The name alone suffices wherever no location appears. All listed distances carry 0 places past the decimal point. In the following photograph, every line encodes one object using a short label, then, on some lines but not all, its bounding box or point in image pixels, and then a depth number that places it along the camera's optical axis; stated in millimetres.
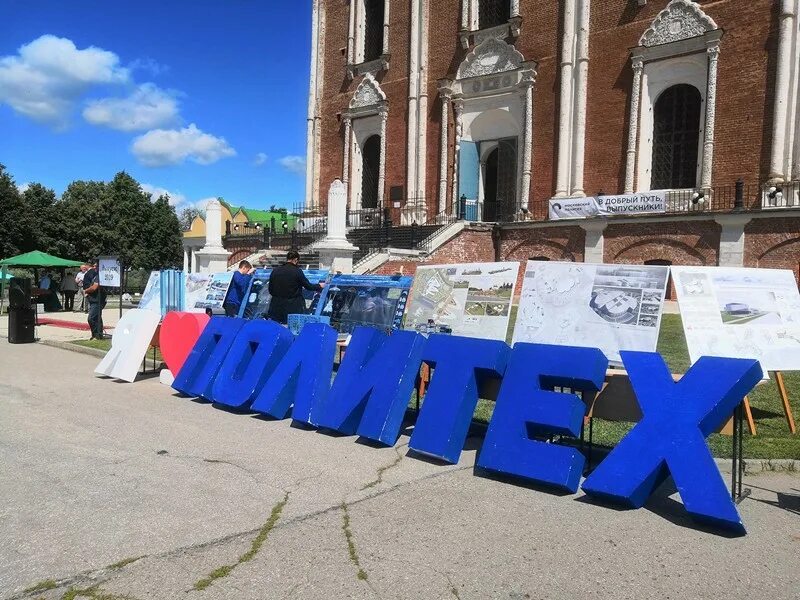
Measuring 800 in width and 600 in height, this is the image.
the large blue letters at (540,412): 5160
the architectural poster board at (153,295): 13984
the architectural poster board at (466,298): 7777
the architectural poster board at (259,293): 11992
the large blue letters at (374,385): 6355
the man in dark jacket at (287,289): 10125
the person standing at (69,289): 26344
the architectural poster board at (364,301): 9281
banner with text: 20156
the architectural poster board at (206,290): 13352
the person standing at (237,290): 12500
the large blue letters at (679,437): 4551
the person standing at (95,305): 14595
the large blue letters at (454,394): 5848
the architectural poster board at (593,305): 6211
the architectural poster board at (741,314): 6145
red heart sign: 9312
